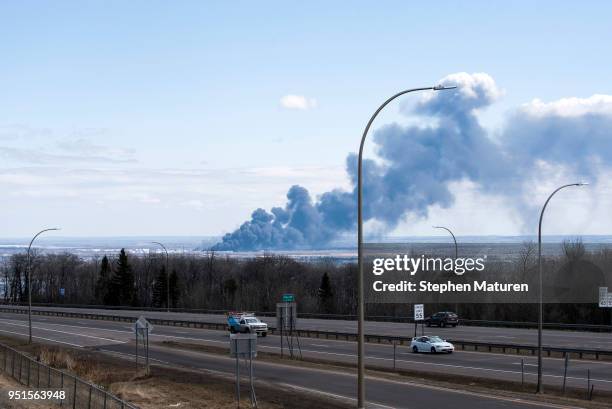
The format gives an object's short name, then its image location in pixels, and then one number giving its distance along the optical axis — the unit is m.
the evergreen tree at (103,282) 138.62
